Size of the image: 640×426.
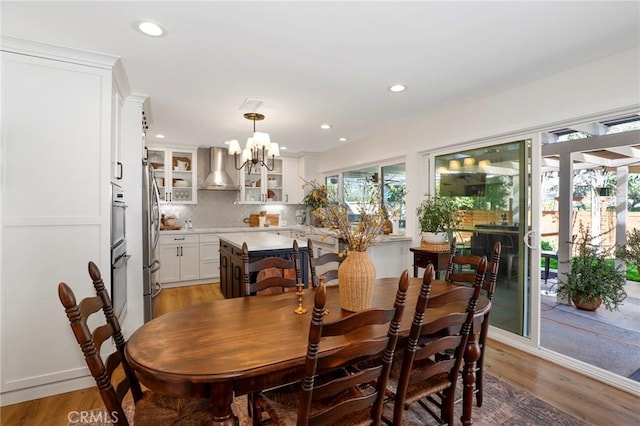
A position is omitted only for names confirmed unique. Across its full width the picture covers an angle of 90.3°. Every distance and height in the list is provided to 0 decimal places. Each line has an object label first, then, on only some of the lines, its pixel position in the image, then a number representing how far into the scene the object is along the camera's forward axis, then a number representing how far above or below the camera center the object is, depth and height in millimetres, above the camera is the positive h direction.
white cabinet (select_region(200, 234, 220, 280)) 5539 -760
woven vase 1724 -363
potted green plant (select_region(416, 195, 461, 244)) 3572 -62
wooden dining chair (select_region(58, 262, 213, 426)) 1137 -669
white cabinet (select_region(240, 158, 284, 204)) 6203 +574
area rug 2002 -1300
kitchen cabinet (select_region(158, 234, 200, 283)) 5230 -744
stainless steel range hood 5848 +707
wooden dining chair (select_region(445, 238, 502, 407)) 2039 -561
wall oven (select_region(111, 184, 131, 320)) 2496 -341
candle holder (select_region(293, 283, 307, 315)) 1735 -519
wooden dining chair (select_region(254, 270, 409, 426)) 1065 -618
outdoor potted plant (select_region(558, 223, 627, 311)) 3663 -745
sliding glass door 3082 +18
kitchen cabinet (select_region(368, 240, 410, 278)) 4215 -575
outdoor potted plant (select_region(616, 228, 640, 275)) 3377 -361
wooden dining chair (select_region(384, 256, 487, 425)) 1369 -653
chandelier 3383 +730
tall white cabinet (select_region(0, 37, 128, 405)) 2152 +80
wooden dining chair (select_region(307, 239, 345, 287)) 2338 -365
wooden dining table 1138 -555
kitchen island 3359 -437
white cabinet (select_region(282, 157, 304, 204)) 6637 +680
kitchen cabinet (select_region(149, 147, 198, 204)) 5539 +710
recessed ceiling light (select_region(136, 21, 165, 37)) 1965 +1169
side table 3430 -486
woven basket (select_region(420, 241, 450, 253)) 3512 -362
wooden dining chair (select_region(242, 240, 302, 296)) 2109 -391
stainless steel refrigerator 3150 -261
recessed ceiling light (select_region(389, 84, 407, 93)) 2946 +1195
